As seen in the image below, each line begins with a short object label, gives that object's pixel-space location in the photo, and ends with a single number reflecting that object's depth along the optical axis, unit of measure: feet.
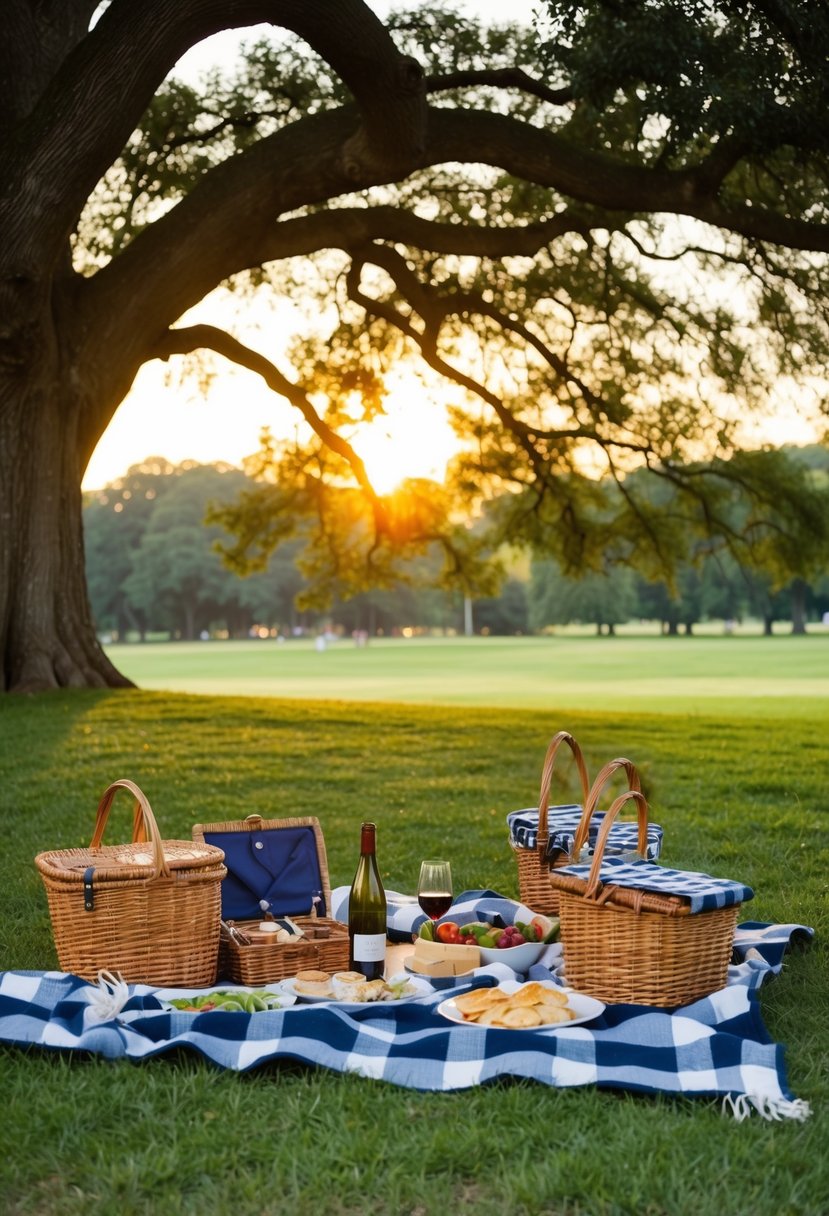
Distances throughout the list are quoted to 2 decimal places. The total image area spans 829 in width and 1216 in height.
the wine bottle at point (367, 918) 15.42
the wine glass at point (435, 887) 16.16
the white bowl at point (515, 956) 15.96
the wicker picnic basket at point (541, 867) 17.37
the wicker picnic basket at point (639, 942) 14.16
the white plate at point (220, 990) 14.30
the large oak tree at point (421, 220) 34.88
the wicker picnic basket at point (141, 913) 14.80
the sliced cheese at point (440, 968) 15.66
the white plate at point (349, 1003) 13.97
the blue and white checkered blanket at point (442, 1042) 12.12
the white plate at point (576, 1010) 13.34
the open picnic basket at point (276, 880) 16.52
